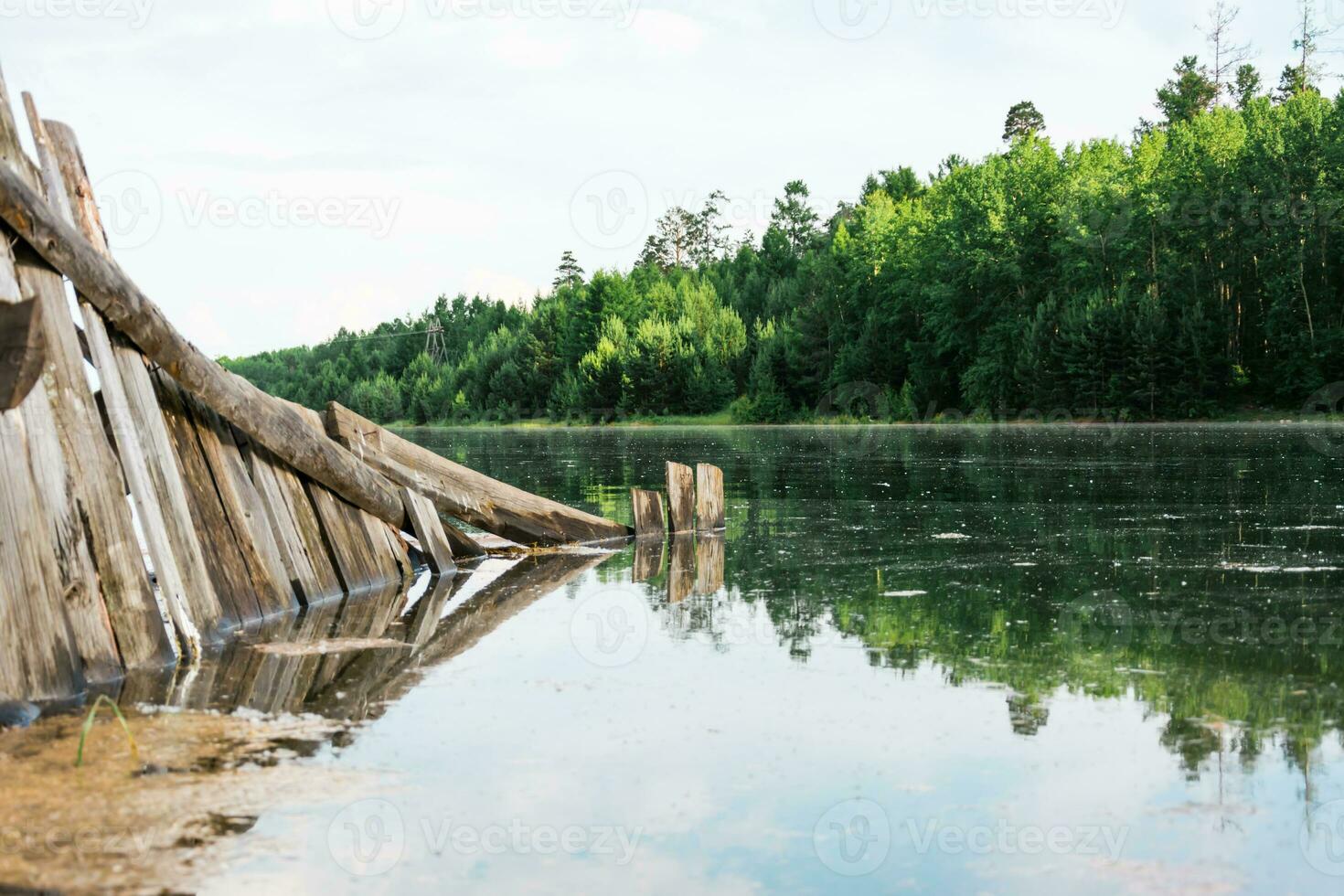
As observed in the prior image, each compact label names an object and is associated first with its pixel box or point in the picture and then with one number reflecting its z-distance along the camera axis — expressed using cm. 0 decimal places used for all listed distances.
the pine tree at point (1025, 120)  9494
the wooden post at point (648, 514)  1478
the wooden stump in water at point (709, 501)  1537
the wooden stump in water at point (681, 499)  1527
